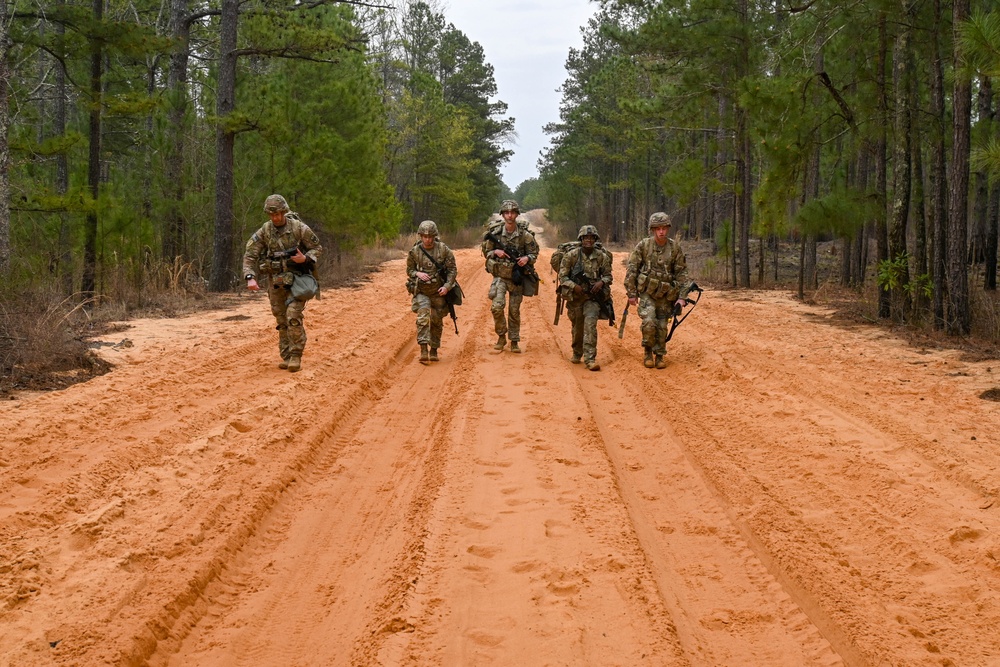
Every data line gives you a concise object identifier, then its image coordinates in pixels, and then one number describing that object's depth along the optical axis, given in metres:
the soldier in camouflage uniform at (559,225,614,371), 10.65
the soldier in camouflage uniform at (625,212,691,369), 10.51
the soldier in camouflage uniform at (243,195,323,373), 9.74
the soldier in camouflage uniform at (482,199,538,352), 11.18
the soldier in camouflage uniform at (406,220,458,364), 10.73
